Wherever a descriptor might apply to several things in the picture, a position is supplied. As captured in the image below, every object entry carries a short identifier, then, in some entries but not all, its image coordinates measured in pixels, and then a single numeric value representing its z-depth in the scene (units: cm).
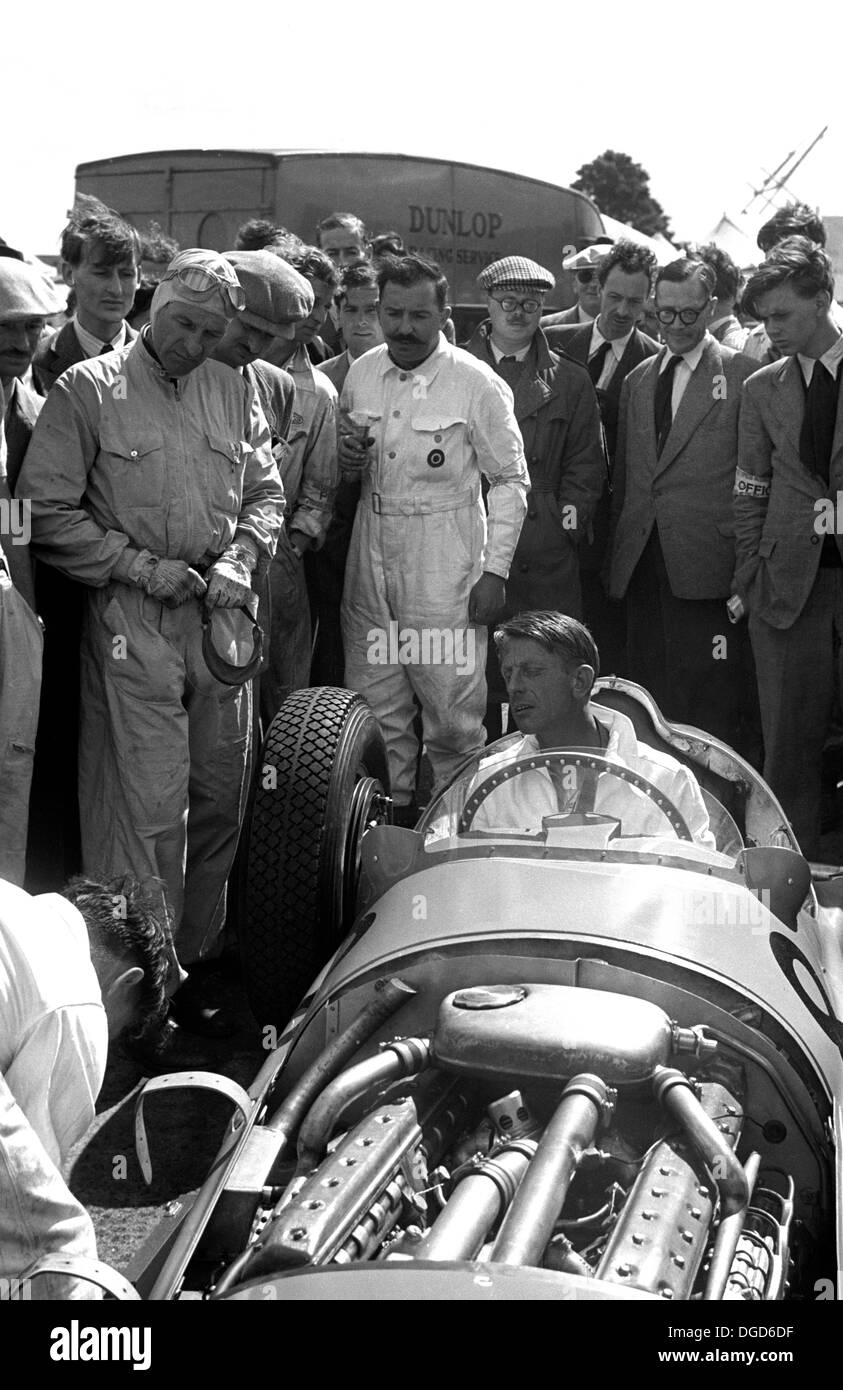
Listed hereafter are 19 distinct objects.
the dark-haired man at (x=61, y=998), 287
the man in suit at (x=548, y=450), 693
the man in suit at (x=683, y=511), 683
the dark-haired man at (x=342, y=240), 881
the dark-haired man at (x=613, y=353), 747
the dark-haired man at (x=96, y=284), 577
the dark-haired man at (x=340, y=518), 655
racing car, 276
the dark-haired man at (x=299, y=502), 608
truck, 1248
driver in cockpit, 419
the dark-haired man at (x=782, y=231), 748
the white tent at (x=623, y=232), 1436
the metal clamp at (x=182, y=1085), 301
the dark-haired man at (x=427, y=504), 624
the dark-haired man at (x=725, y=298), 776
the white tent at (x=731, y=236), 1317
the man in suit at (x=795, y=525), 618
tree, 5803
